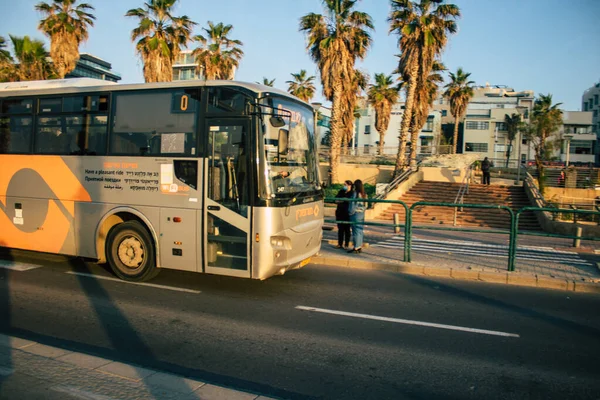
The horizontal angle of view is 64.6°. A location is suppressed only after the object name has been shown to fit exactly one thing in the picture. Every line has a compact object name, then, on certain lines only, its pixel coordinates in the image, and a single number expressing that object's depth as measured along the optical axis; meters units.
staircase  22.86
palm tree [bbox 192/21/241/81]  37.09
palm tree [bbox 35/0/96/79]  29.16
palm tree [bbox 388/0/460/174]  30.00
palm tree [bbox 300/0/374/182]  30.81
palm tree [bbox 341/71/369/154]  39.73
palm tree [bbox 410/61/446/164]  33.41
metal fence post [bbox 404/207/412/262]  10.80
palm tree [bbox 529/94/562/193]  38.00
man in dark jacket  12.28
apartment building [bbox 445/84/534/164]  64.81
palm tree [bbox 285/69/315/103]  43.69
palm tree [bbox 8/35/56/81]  28.58
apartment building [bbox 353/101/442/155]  67.94
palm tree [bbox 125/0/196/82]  28.77
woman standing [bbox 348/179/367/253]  11.68
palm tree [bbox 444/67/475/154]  54.44
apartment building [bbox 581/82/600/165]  76.38
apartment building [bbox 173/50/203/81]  83.56
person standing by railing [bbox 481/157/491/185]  30.12
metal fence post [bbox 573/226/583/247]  15.41
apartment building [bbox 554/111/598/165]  68.88
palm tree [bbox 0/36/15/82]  27.47
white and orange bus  7.74
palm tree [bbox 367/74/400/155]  47.31
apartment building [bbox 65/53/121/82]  79.00
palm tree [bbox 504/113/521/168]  60.62
